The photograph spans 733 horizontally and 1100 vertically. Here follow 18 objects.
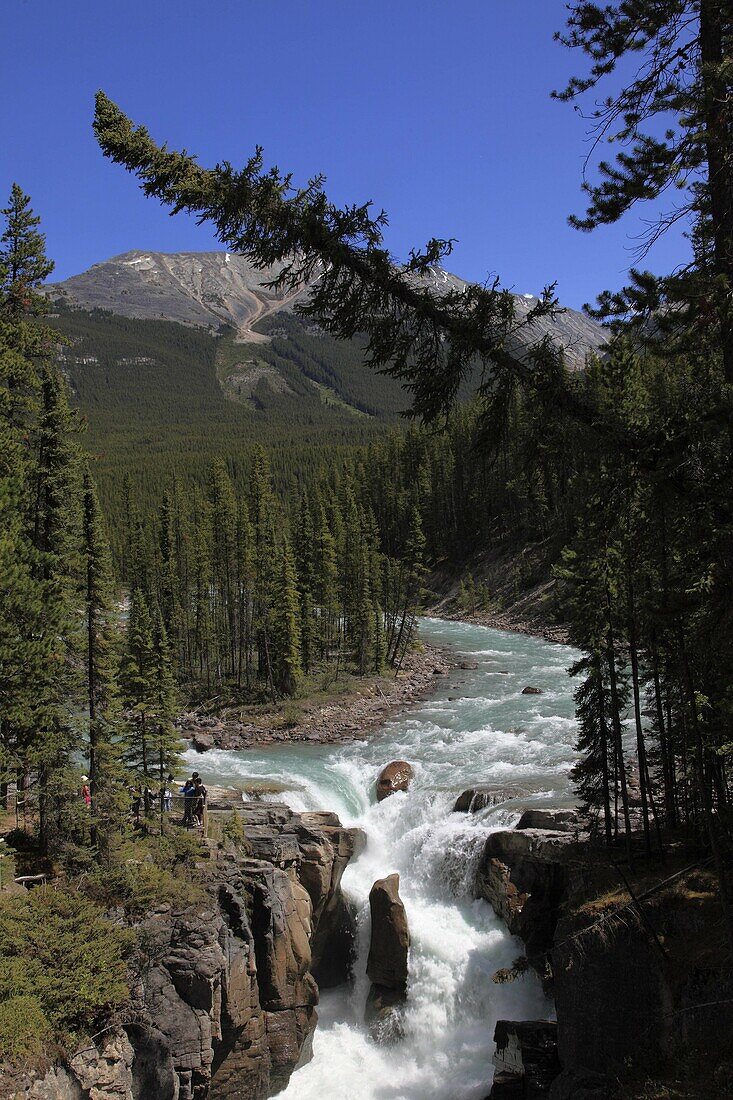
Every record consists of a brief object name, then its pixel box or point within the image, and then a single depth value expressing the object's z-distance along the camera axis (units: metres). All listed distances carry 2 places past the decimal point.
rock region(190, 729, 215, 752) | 38.69
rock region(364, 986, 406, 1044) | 22.69
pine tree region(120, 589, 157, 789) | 23.67
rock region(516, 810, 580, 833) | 23.73
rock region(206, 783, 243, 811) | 27.27
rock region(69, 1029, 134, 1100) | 15.91
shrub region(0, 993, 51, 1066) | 14.71
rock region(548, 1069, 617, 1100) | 14.24
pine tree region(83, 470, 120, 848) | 21.42
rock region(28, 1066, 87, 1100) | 14.55
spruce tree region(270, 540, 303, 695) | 49.78
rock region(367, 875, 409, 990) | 23.69
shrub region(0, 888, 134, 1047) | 15.95
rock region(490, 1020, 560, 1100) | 18.70
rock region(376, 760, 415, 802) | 30.68
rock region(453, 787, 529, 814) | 27.12
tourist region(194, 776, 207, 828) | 24.02
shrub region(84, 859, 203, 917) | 19.59
